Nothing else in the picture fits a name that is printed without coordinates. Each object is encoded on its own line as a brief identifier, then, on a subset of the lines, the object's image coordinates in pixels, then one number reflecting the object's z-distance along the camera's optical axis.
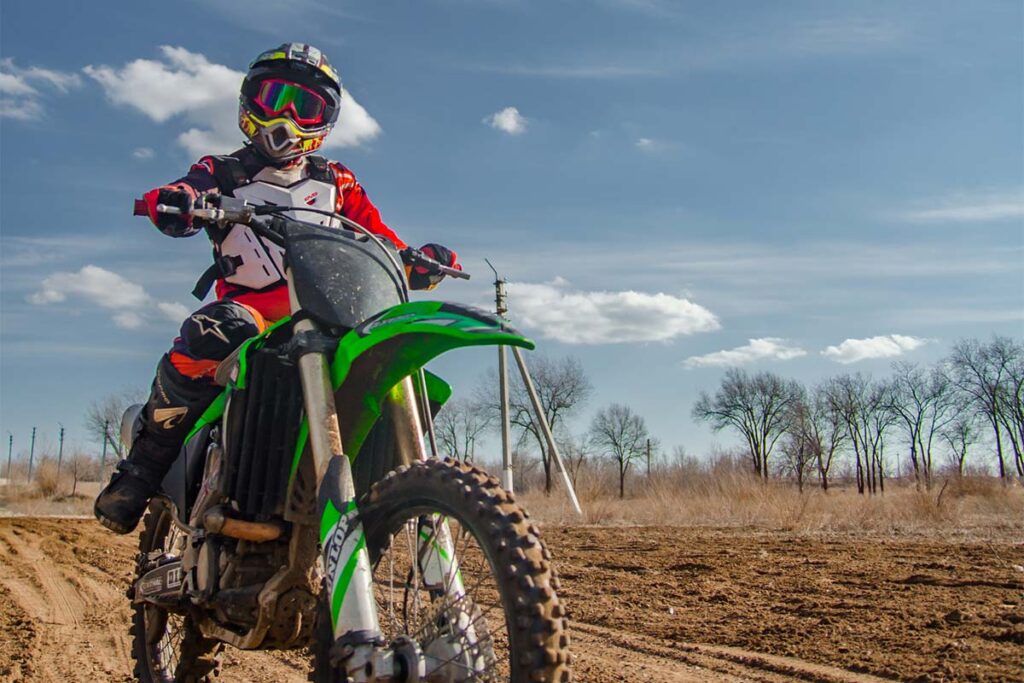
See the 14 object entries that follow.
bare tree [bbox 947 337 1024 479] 58.16
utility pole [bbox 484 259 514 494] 18.69
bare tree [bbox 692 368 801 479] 66.94
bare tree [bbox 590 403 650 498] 64.62
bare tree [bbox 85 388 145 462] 55.34
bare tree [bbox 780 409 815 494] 63.59
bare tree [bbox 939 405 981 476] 60.50
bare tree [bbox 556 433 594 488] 56.59
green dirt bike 2.41
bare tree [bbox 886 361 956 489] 61.44
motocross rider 3.66
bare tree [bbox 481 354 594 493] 50.91
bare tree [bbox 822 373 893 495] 63.88
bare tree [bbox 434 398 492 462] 44.26
